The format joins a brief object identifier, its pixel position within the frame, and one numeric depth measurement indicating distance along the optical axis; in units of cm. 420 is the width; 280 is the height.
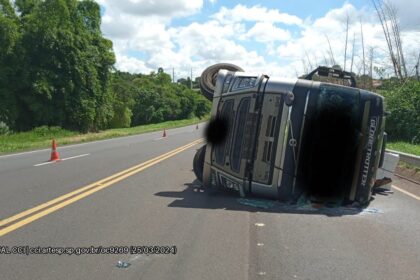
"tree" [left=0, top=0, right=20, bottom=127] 3866
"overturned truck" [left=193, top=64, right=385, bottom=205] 812
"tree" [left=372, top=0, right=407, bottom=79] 2050
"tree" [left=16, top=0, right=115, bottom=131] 4075
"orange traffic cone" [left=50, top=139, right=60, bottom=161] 1662
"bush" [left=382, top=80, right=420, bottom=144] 1983
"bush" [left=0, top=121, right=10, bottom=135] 3828
